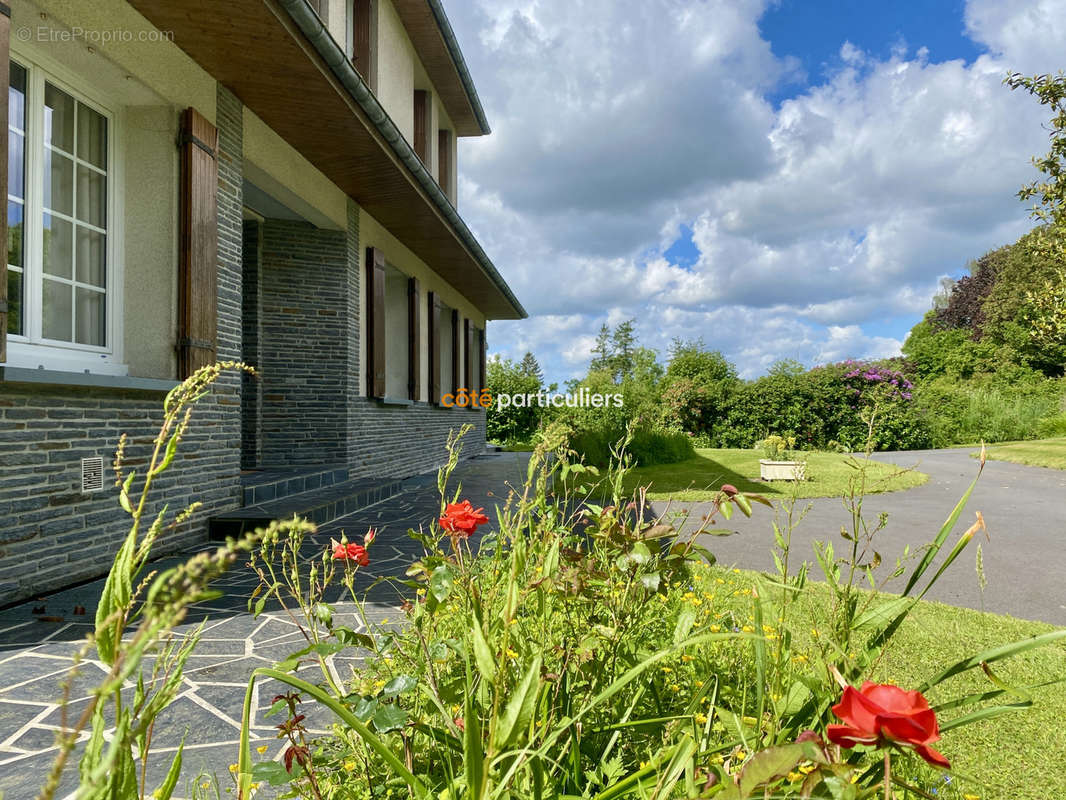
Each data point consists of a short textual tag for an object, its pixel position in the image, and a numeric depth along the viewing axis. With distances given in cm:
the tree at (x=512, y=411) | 1912
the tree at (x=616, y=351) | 3391
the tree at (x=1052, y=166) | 1065
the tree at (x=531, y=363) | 3519
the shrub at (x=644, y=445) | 1065
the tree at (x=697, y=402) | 1716
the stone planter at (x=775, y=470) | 970
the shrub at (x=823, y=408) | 1606
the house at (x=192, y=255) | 361
